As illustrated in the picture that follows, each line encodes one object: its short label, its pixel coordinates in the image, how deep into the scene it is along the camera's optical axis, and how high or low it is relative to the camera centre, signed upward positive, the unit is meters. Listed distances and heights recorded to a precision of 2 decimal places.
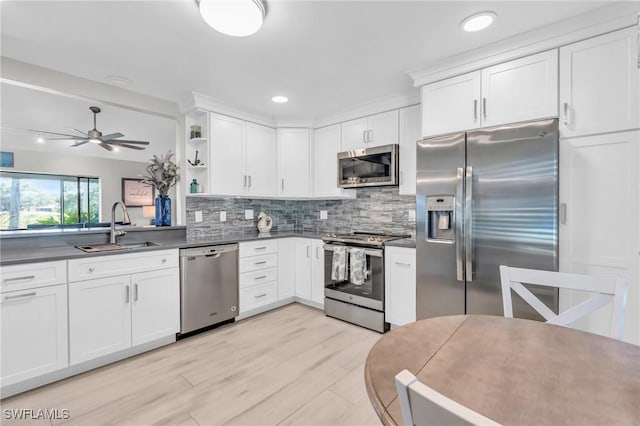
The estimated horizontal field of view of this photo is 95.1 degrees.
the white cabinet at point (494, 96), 1.97 +0.85
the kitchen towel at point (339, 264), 3.11 -0.58
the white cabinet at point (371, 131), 3.15 +0.90
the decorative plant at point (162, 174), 3.16 +0.41
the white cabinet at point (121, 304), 2.13 -0.75
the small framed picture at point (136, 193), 4.26 +0.26
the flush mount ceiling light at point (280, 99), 3.10 +1.20
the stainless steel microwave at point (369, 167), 3.09 +0.49
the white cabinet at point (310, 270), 3.51 -0.73
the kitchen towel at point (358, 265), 2.98 -0.56
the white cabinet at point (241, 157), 3.22 +0.63
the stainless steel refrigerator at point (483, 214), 1.92 -0.02
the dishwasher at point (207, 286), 2.73 -0.75
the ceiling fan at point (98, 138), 3.38 +0.84
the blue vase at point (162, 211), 3.17 -0.01
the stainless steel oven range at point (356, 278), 2.90 -0.71
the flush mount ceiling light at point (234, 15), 1.56 +1.09
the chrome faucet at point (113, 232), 2.72 -0.20
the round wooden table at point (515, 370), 0.67 -0.45
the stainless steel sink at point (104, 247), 2.34 -0.32
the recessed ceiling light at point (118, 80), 2.60 +1.19
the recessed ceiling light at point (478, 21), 1.80 +1.20
